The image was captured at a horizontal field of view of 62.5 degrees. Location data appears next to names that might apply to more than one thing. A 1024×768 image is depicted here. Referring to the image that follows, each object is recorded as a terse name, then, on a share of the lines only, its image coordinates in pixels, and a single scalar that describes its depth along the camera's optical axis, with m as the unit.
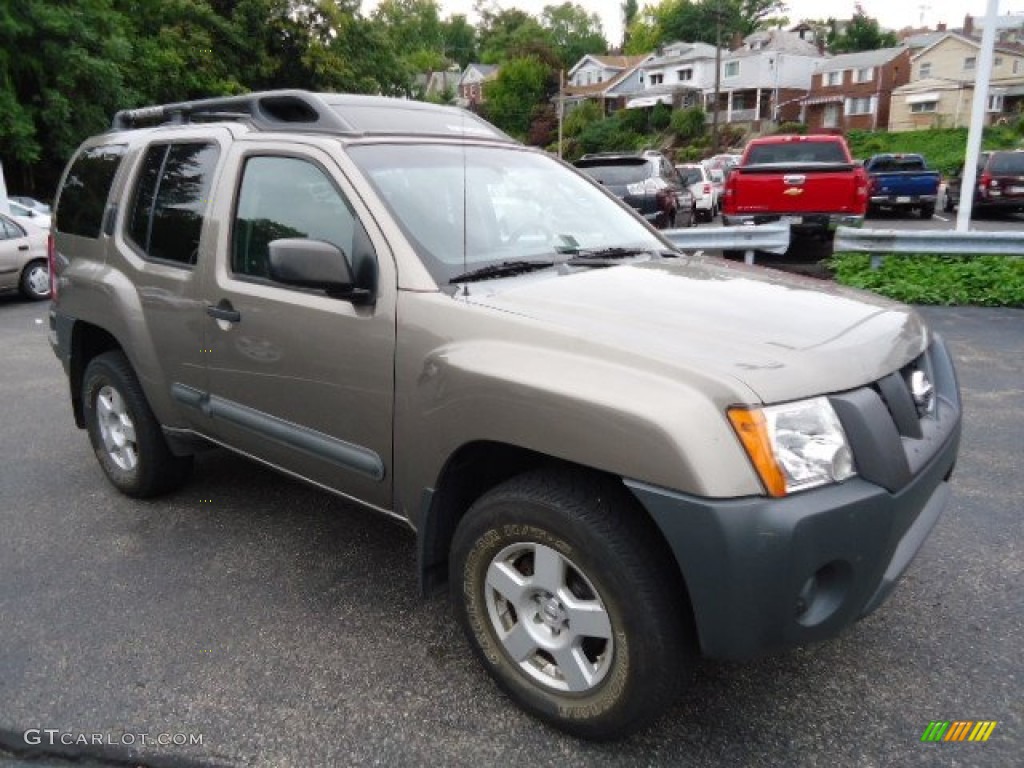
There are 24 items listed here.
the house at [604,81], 74.38
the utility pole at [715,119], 49.95
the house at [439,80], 77.80
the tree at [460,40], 105.75
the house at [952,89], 55.69
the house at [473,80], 86.65
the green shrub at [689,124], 61.19
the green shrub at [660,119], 65.88
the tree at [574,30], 104.23
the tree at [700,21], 91.86
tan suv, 2.12
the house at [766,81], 66.19
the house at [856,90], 60.94
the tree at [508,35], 87.29
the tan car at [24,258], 11.59
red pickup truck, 11.23
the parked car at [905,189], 20.70
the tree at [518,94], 72.25
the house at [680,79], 68.75
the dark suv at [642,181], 11.77
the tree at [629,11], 120.71
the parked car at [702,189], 19.84
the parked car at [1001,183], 19.67
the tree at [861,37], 83.00
